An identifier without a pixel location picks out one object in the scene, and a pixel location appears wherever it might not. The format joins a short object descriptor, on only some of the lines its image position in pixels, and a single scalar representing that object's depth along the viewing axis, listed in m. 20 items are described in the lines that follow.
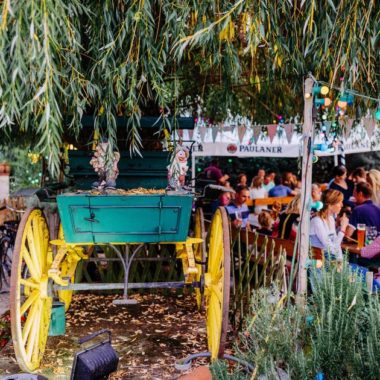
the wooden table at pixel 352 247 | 6.32
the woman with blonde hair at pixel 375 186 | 7.27
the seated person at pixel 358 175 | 9.98
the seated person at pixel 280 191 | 12.23
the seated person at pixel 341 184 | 9.78
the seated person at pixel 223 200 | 9.01
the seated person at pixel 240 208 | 8.82
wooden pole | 4.21
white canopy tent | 10.27
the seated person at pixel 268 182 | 12.89
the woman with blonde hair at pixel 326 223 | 6.25
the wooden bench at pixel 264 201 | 11.65
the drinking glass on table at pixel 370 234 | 6.63
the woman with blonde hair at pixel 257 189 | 12.05
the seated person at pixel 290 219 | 6.95
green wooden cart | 4.57
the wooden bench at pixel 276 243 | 5.96
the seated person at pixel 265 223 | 8.01
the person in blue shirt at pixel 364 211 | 6.79
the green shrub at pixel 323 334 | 2.98
